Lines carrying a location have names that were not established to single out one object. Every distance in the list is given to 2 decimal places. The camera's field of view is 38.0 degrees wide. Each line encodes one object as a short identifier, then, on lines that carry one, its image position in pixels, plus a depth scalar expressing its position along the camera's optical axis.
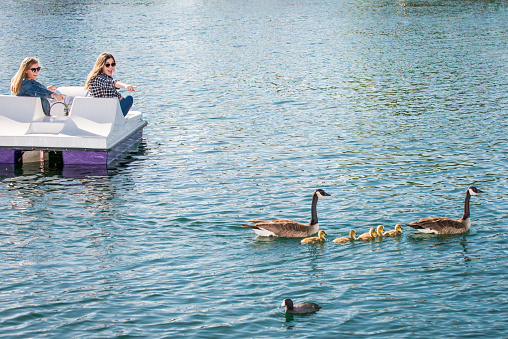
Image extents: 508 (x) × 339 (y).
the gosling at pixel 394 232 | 15.00
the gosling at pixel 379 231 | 14.89
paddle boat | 20.45
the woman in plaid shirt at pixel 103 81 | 21.08
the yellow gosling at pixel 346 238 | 14.74
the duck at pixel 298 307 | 11.42
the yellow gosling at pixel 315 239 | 14.64
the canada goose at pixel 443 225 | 15.03
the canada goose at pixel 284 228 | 14.80
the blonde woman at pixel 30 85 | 21.00
